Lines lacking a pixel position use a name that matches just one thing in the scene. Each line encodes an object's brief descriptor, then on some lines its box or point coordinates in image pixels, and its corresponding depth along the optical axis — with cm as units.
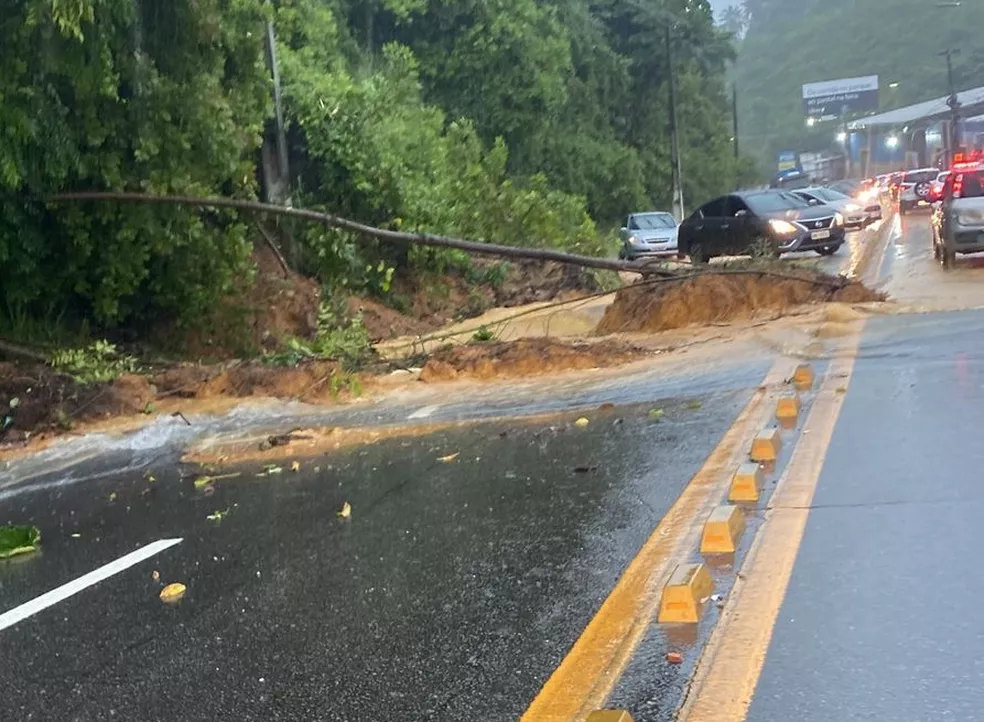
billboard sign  8969
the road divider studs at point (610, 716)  328
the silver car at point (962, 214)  1786
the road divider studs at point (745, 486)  563
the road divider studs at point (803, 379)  873
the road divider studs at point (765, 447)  644
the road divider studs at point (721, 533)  486
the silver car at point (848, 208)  3011
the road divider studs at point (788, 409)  759
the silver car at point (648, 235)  3172
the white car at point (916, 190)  3897
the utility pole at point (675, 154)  4544
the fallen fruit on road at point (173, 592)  517
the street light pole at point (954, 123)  5266
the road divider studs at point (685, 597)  412
